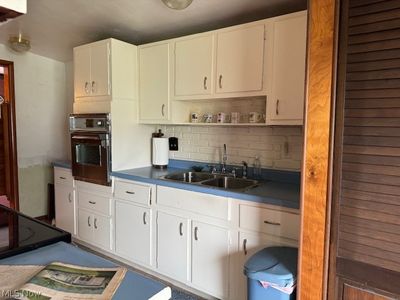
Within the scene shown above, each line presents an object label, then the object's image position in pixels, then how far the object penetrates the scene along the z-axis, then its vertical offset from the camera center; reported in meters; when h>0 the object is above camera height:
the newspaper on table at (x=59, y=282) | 0.76 -0.43
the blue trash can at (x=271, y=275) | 1.51 -0.74
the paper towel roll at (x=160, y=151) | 3.08 -0.20
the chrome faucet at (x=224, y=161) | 2.78 -0.28
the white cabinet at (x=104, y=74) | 2.85 +0.58
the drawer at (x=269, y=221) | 1.83 -0.57
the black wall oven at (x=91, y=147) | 2.83 -0.16
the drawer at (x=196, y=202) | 2.11 -0.53
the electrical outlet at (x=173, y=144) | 3.18 -0.13
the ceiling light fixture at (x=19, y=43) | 3.26 +0.98
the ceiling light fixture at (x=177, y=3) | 2.03 +0.89
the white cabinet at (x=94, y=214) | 2.90 -0.85
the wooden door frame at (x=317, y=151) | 1.24 -0.08
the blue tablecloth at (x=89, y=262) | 0.79 -0.43
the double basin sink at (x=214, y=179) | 2.54 -0.43
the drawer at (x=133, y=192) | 2.55 -0.55
